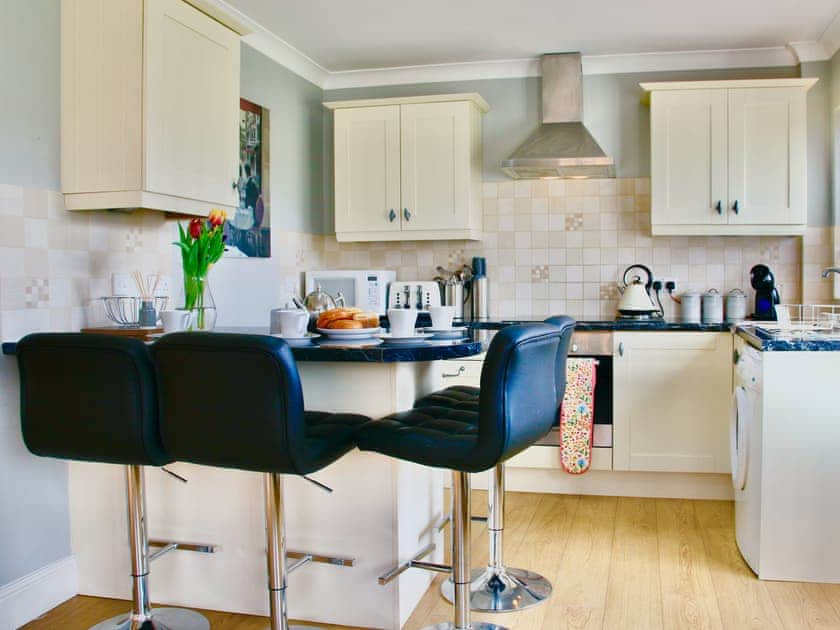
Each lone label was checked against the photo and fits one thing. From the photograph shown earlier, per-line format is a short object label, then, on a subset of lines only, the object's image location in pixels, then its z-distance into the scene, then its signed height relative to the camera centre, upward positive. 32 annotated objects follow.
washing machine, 2.97 -0.60
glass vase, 2.98 -0.01
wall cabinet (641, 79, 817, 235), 4.25 +0.71
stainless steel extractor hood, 4.37 +0.84
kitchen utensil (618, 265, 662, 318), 4.39 -0.04
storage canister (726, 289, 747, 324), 4.40 -0.07
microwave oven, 4.57 +0.06
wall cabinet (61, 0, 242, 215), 2.78 +0.67
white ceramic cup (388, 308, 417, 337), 2.47 -0.08
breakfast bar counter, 2.51 -0.72
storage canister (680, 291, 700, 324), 4.46 -0.07
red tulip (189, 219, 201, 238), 3.00 +0.25
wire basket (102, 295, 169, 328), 2.88 -0.04
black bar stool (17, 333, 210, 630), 2.12 -0.26
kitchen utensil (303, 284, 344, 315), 3.21 -0.02
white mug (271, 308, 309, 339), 2.52 -0.08
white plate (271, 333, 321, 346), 2.43 -0.13
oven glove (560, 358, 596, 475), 4.00 -0.59
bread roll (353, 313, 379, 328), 2.56 -0.07
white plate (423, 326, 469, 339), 2.53 -0.12
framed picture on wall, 4.06 +0.54
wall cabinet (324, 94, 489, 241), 4.59 +0.72
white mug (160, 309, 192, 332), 2.73 -0.07
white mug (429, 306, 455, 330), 2.58 -0.07
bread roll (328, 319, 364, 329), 2.51 -0.08
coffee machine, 4.32 +0.00
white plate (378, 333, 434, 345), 2.45 -0.13
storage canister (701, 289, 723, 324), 4.42 -0.07
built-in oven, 4.11 -0.43
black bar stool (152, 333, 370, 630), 1.91 -0.26
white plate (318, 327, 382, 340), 2.48 -0.11
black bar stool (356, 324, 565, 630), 1.95 -0.34
